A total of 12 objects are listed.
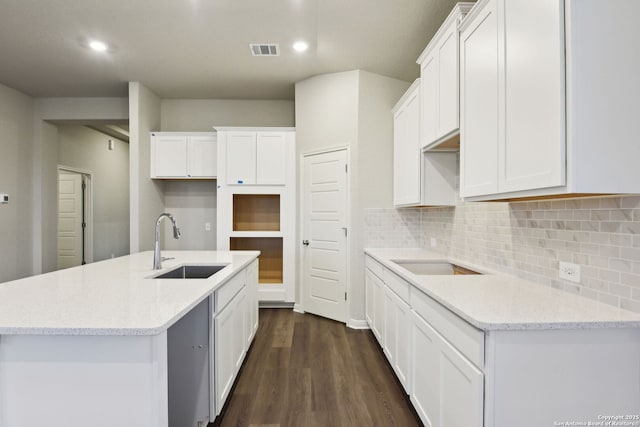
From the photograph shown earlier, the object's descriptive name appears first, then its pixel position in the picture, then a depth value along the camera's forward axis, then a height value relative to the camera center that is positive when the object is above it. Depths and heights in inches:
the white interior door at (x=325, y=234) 146.7 -9.3
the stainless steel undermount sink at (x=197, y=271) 103.2 -18.5
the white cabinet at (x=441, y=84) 78.2 +36.3
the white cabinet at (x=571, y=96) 44.2 +17.7
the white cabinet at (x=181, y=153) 175.5 +34.2
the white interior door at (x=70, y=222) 233.8 -5.9
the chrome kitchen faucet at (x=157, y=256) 89.8 -12.1
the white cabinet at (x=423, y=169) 107.8 +15.8
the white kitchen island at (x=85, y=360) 45.6 -21.3
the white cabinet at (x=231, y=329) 74.5 -32.9
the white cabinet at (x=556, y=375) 45.6 -23.1
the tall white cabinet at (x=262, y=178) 165.9 +19.3
